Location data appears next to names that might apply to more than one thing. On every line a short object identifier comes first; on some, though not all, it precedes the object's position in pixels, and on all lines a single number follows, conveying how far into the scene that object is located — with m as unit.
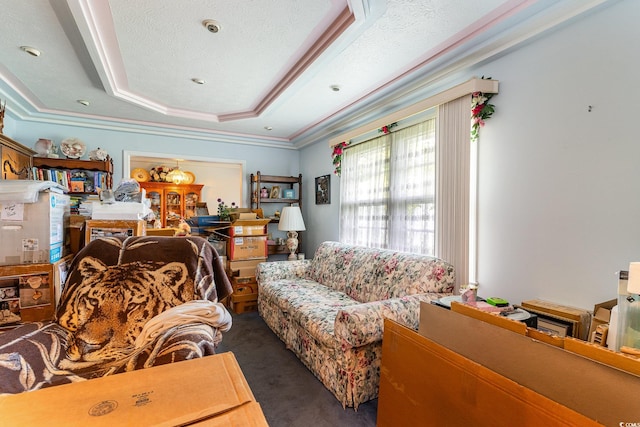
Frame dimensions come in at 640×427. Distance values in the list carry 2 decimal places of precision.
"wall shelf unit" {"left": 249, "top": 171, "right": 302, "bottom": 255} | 4.53
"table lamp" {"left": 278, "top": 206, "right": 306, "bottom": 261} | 4.19
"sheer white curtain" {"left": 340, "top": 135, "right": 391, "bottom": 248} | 3.14
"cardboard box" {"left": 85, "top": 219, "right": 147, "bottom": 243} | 1.98
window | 2.65
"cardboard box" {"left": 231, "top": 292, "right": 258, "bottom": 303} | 3.69
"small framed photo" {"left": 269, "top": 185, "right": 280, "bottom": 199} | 4.77
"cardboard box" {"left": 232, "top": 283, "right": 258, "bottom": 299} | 3.71
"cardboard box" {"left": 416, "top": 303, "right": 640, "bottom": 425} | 0.85
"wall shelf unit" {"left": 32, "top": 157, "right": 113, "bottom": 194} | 3.40
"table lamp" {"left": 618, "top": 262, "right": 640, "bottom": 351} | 0.95
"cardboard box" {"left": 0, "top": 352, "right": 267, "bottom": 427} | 0.67
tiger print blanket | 1.18
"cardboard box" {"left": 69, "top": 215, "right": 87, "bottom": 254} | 2.05
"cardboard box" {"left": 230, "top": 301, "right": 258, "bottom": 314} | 3.68
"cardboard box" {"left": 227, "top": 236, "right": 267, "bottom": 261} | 3.74
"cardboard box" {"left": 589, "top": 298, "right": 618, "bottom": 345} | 1.30
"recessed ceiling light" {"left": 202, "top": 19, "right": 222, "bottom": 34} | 1.91
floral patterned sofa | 1.83
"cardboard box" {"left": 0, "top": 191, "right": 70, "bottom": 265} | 1.62
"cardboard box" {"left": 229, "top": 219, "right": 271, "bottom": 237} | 3.74
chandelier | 5.70
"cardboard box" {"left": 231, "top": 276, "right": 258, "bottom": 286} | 3.70
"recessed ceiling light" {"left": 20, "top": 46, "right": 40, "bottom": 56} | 2.18
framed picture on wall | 4.16
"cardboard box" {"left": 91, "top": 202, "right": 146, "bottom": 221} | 2.01
